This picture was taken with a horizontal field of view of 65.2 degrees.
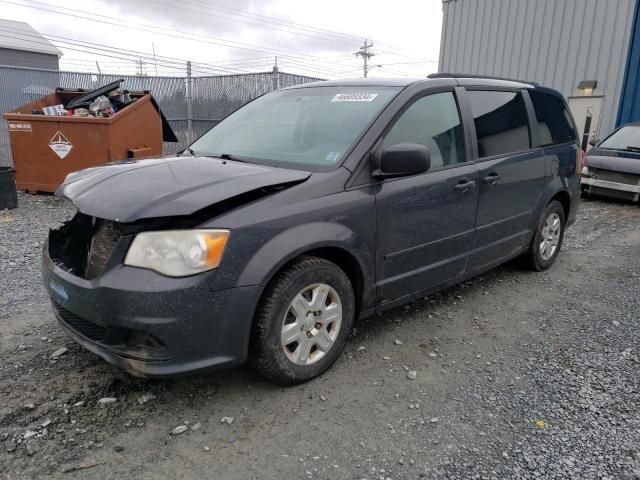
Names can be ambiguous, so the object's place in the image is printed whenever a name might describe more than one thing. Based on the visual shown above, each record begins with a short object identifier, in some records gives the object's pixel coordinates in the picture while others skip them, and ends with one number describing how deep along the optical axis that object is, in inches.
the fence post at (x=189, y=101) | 513.0
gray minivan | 93.4
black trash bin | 272.7
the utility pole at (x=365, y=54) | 2085.4
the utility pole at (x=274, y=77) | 450.8
